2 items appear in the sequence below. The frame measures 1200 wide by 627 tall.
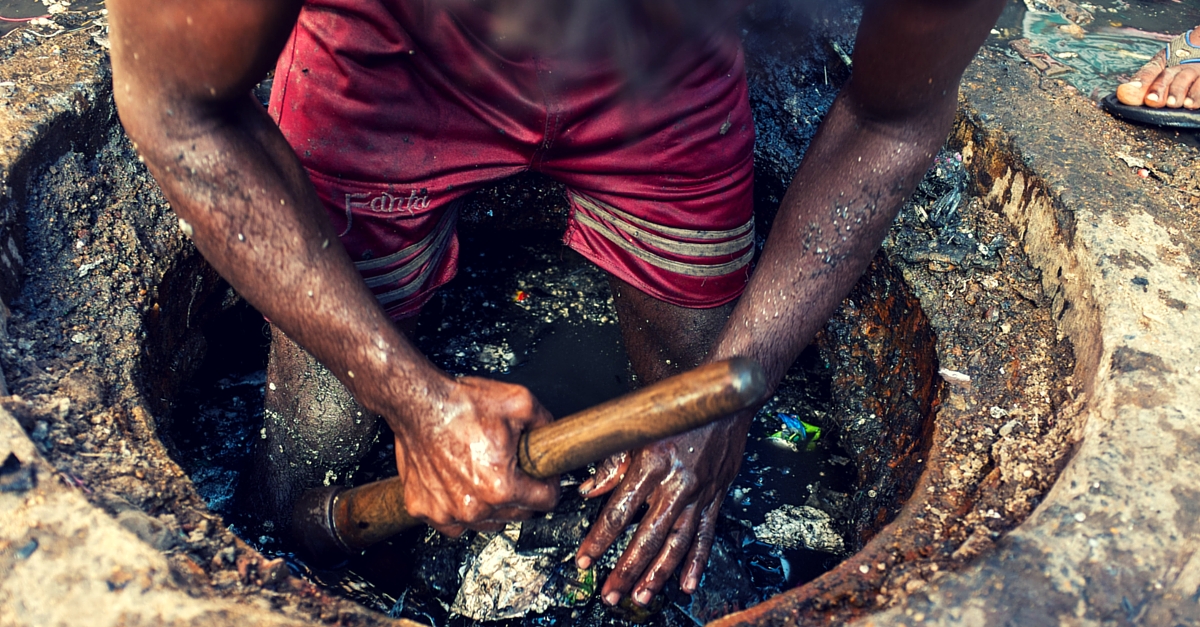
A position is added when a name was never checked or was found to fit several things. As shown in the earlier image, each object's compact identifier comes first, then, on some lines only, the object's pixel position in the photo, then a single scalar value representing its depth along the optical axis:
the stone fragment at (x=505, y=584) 1.85
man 1.33
